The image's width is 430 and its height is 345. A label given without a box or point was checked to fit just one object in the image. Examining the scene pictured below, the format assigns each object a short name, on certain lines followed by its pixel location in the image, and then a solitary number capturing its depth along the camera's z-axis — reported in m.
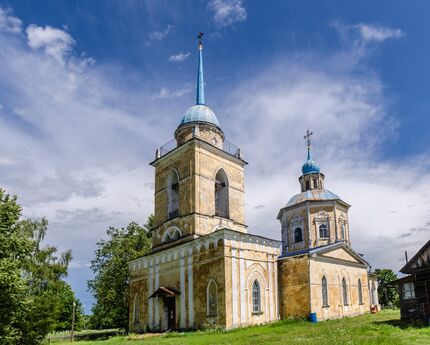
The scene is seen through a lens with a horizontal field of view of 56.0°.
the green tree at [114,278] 36.06
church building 23.23
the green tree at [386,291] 56.35
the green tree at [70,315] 55.50
